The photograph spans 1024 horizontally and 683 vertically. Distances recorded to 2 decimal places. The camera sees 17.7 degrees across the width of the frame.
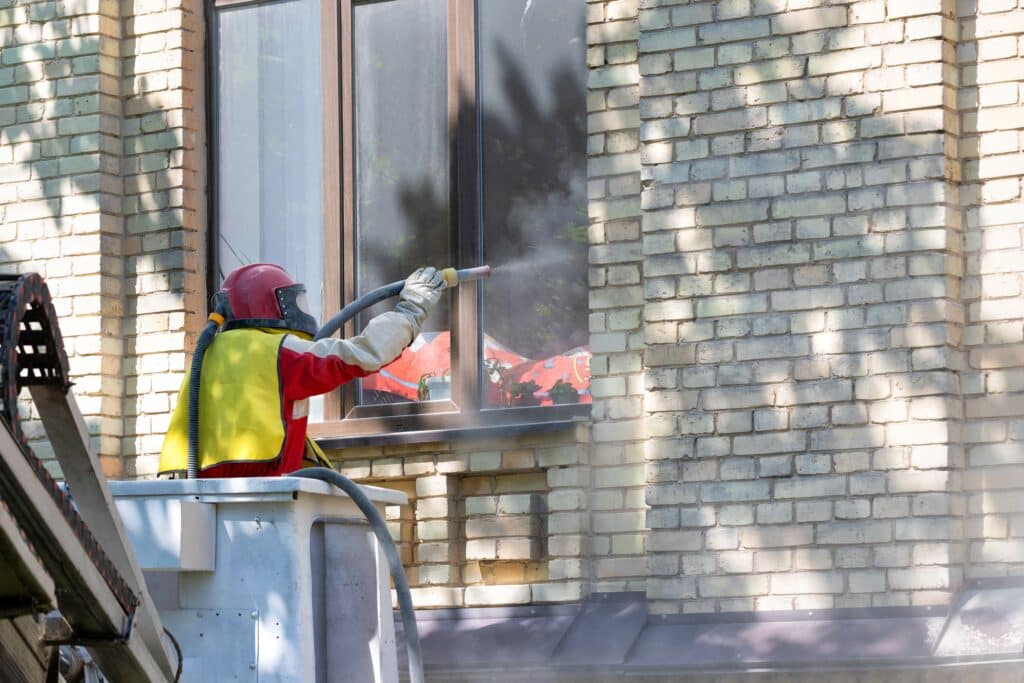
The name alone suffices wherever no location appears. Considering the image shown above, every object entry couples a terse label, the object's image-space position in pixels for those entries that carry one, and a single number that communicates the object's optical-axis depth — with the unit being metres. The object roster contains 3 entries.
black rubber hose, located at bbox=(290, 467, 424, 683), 10.29
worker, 11.00
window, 14.06
